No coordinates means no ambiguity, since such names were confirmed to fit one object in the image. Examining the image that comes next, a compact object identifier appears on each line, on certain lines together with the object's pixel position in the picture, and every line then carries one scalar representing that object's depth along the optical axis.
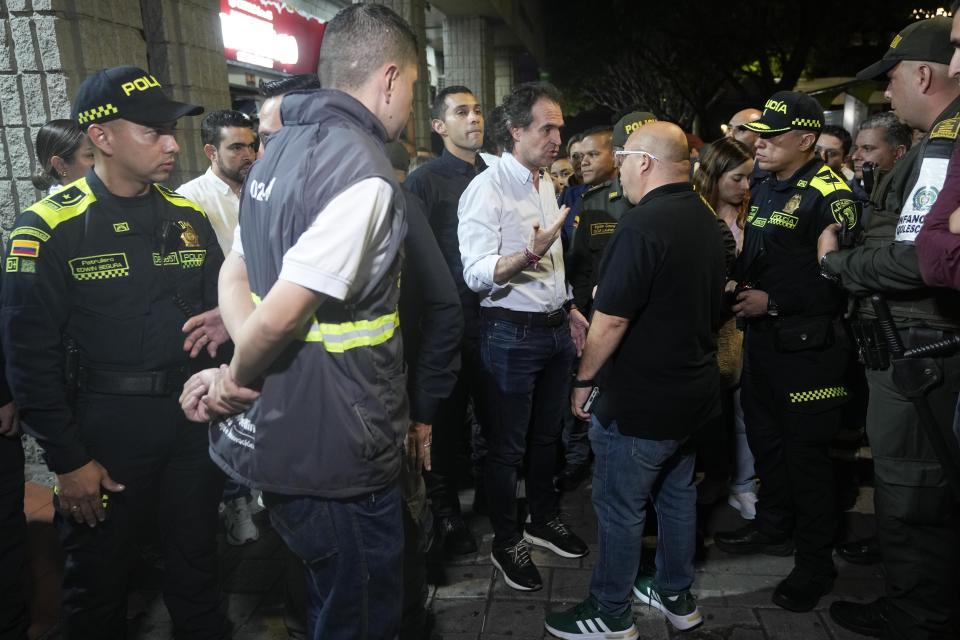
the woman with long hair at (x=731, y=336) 3.97
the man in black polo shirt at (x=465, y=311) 3.64
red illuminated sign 8.92
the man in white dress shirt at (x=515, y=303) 3.28
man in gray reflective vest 1.64
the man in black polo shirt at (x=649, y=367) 2.49
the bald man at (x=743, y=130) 4.81
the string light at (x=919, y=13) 20.88
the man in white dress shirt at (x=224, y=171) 3.92
